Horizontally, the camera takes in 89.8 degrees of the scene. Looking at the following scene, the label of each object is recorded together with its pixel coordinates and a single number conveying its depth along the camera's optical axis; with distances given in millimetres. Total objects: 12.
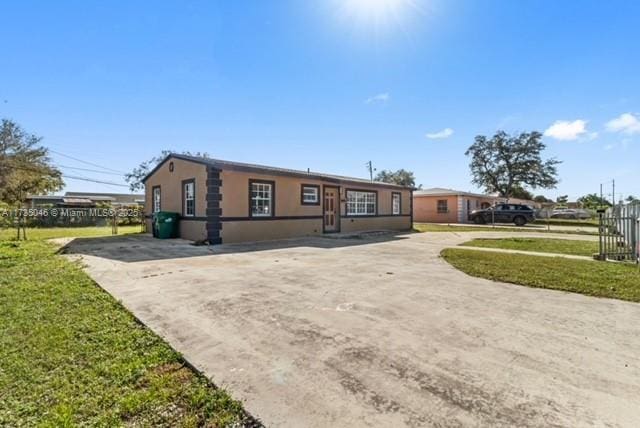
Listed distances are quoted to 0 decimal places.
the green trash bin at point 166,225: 13078
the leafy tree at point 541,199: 57750
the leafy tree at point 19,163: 27297
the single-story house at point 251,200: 11430
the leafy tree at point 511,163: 38656
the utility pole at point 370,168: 43250
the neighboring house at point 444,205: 28578
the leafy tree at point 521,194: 41081
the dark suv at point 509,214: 25031
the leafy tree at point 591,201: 48044
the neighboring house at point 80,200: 34750
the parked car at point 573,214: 38888
